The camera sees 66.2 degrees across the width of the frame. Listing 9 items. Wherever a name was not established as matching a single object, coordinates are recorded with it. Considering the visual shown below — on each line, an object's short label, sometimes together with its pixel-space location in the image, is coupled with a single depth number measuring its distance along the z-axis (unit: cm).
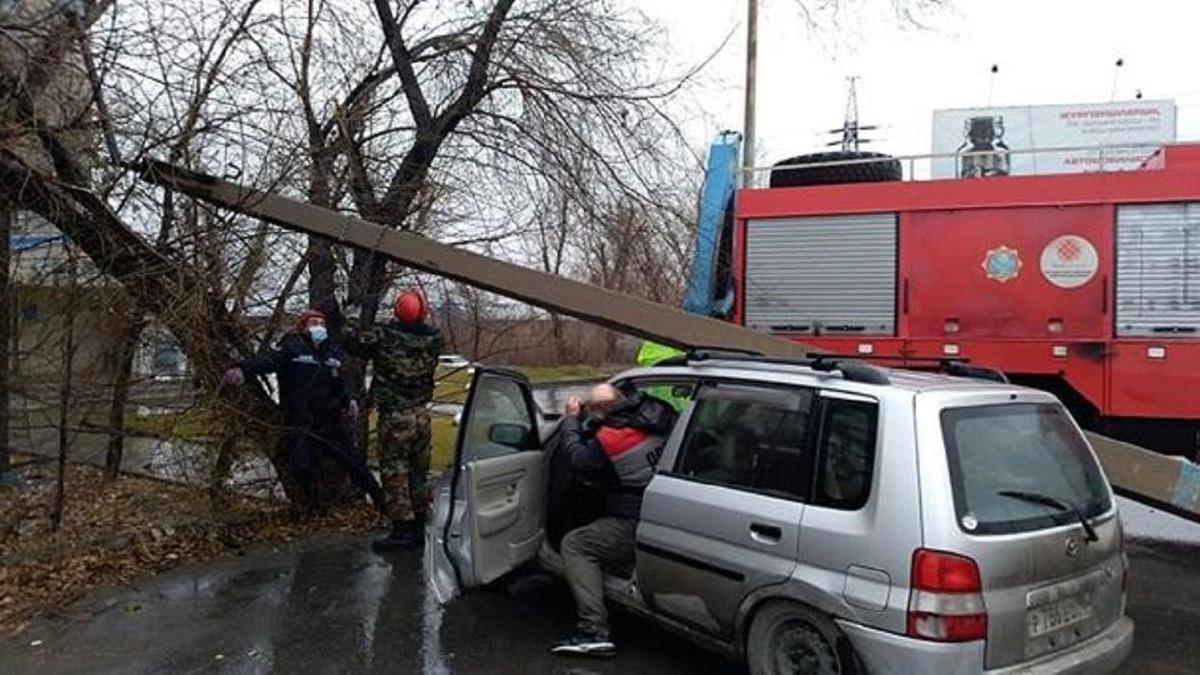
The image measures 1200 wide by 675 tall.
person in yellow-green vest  895
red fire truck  725
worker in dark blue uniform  671
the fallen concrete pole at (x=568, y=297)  566
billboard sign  1616
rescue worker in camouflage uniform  664
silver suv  334
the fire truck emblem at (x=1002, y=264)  775
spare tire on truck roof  874
